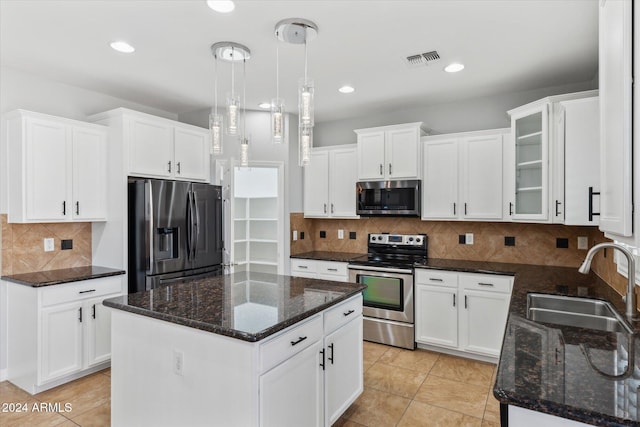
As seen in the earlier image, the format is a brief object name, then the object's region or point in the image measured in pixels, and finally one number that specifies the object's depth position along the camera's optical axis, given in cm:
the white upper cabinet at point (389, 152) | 396
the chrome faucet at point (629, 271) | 175
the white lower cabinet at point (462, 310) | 334
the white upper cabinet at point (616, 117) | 115
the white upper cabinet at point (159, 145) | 345
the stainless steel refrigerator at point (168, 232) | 336
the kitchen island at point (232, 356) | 165
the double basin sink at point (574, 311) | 200
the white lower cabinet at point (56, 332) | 286
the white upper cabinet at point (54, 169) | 298
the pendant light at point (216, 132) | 235
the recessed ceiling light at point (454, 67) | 301
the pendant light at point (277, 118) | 217
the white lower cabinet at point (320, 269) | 414
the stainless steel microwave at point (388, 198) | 398
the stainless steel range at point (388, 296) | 375
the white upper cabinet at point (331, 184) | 450
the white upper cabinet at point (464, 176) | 364
